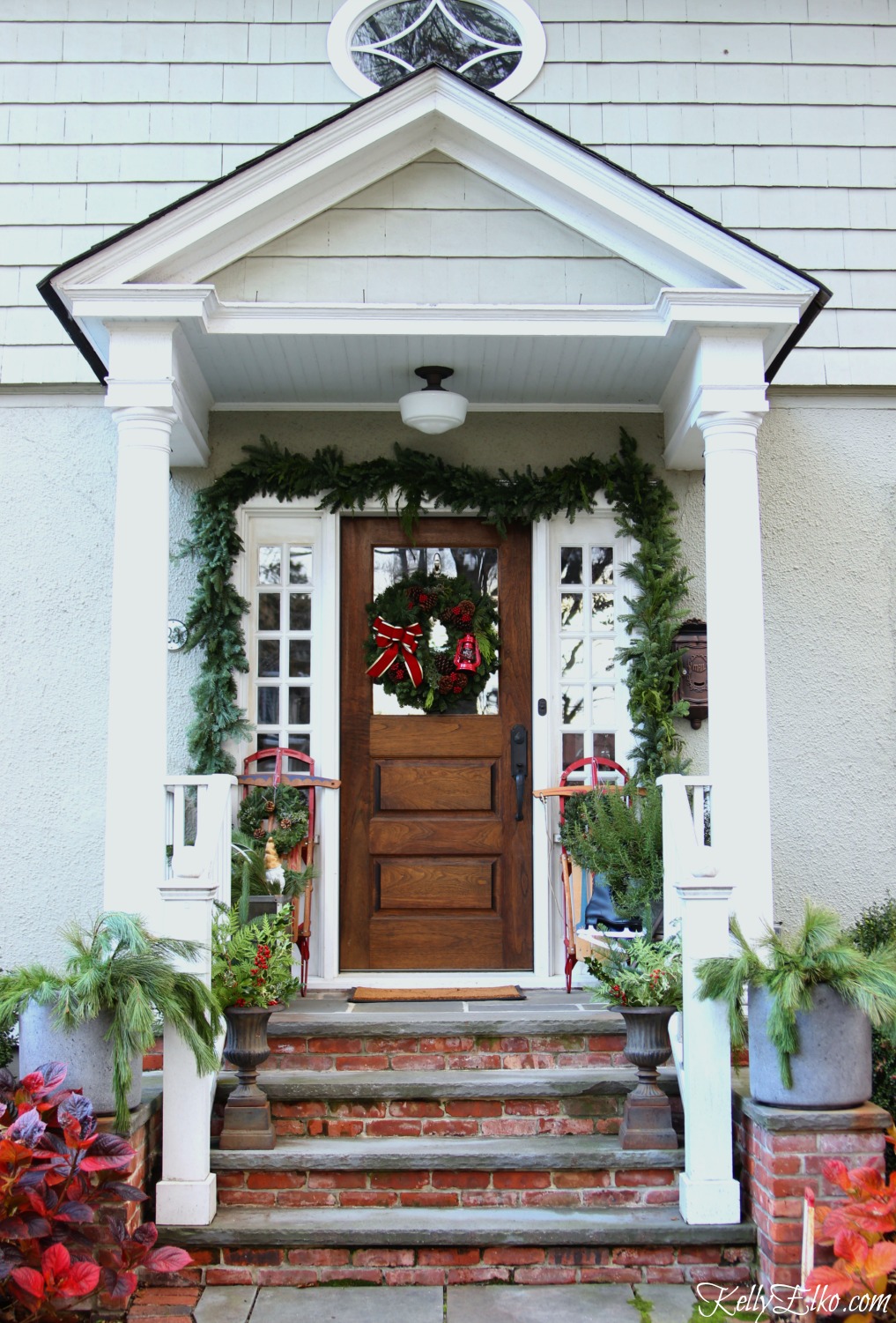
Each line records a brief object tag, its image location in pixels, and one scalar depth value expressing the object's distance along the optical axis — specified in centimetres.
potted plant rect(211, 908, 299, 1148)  425
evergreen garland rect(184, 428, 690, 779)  573
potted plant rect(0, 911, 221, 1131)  377
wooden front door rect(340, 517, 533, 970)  583
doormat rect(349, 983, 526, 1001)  528
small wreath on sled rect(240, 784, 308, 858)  546
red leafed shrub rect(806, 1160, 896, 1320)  336
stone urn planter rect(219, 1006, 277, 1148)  424
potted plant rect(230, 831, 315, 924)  520
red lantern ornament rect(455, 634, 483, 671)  579
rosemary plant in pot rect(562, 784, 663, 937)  514
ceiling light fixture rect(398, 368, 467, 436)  534
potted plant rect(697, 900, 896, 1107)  377
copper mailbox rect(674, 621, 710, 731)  574
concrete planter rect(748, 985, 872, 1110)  380
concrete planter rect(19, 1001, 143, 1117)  381
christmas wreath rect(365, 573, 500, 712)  584
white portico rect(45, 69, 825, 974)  454
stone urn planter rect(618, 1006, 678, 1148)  421
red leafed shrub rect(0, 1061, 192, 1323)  330
